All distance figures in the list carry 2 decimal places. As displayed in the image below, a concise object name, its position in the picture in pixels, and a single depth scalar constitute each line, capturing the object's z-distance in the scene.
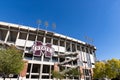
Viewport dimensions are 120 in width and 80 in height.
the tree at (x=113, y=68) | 26.52
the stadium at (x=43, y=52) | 25.26
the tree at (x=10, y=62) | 13.16
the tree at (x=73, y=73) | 23.33
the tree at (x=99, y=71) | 28.41
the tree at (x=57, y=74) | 22.28
